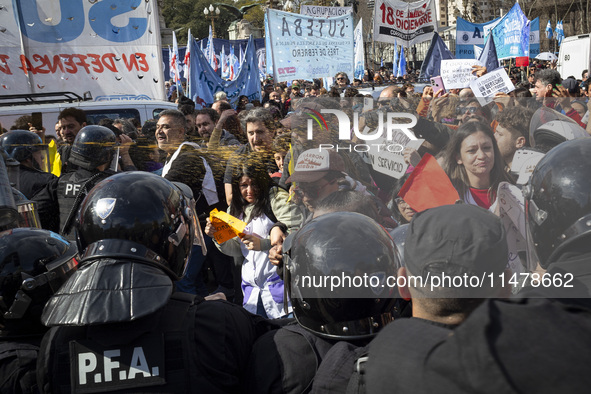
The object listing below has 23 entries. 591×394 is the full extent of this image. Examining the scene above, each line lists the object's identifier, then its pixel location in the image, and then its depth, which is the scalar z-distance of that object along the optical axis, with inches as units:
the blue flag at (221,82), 428.6
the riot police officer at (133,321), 71.2
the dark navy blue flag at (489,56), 402.9
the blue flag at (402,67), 751.7
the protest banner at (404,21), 405.7
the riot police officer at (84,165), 156.1
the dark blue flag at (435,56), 423.8
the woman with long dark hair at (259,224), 153.8
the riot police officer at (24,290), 79.3
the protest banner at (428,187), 92.1
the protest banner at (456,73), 291.4
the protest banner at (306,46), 371.2
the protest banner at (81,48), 307.6
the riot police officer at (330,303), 73.8
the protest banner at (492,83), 232.2
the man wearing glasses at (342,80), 421.9
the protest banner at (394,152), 103.5
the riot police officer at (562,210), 75.8
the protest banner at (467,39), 521.8
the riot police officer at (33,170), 165.8
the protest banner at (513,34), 469.7
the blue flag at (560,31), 1048.8
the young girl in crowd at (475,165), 93.4
